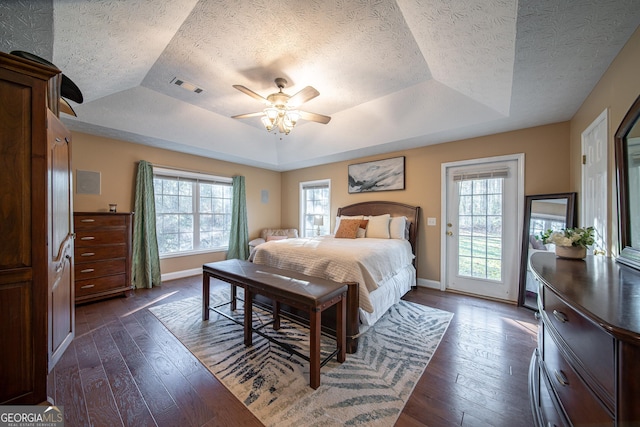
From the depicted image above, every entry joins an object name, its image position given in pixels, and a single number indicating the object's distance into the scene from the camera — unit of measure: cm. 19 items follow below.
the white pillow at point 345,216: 422
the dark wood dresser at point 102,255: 304
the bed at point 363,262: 219
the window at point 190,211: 425
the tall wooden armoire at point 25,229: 114
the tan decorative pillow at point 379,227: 379
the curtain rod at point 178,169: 405
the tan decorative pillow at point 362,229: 388
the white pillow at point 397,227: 374
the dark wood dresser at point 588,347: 62
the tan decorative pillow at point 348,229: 378
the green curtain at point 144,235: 379
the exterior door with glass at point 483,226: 327
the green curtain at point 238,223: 512
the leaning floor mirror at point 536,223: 279
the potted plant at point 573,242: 157
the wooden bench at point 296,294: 171
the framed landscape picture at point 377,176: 420
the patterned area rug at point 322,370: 149
